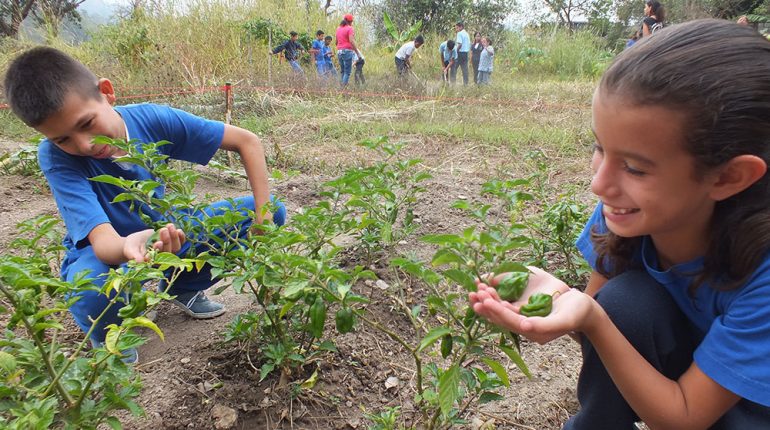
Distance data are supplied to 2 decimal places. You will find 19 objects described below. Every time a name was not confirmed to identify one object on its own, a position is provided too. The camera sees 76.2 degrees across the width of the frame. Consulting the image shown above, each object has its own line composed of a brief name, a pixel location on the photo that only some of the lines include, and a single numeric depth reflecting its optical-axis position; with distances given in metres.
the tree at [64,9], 15.55
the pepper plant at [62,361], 0.91
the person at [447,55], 11.26
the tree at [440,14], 15.92
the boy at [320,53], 10.69
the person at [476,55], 11.71
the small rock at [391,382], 1.63
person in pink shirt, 9.91
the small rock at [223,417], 1.40
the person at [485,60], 11.12
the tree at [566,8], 24.78
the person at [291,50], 9.87
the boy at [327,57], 10.83
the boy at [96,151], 1.58
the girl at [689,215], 0.88
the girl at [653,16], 5.93
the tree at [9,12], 15.39
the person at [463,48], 11.03
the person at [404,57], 10.61
